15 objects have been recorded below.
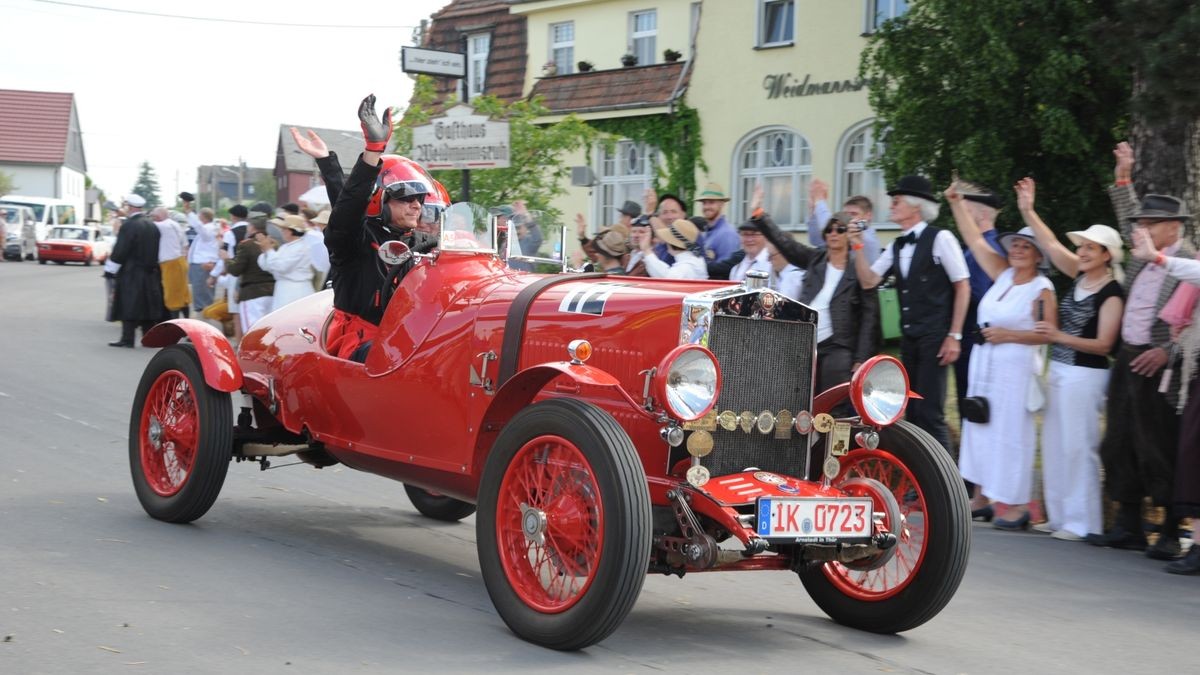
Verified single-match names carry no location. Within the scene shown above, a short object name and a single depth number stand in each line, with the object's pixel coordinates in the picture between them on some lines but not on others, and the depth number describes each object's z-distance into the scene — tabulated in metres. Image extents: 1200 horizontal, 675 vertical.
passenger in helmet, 6.62
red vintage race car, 4.86
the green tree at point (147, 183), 144.62
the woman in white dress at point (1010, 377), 8.25
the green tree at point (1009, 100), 15.98
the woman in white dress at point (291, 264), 13.90
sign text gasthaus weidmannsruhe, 14.71
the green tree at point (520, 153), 18.05
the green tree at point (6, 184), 76.94
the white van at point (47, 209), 52.66
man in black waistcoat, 8.60
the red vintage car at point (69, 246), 48.22
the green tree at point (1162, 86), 10.53
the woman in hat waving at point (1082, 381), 7.94
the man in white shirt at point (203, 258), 20.41
